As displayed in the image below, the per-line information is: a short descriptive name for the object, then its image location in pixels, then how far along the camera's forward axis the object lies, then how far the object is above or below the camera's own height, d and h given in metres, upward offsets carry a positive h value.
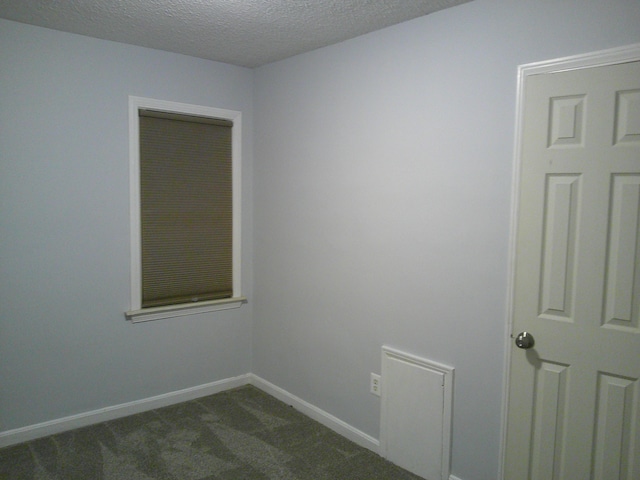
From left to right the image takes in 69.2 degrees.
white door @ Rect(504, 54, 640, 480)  1.78 -0.27
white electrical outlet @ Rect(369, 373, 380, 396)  2.75 -1.03
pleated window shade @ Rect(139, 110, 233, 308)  3.19 +0.01
